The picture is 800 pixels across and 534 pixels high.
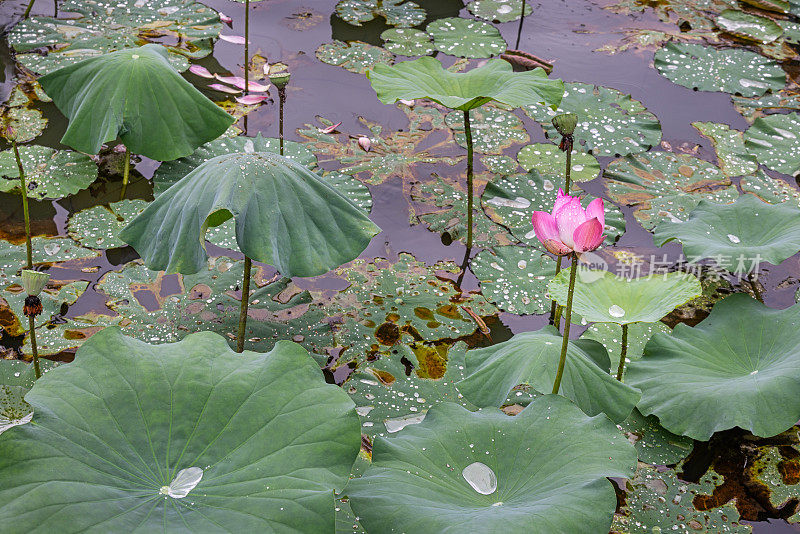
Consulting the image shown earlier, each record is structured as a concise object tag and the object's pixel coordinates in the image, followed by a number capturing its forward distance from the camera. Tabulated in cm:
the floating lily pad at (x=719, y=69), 333
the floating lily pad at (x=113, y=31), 320
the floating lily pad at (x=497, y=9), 370
